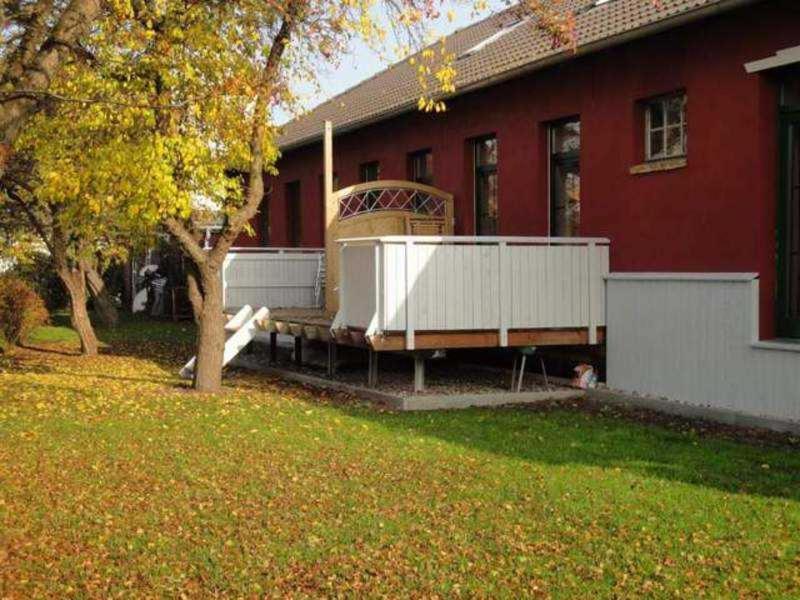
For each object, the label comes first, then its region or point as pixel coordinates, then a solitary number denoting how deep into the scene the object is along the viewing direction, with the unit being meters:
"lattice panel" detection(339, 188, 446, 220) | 15.30
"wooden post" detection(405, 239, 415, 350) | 11.24
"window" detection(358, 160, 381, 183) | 19.41
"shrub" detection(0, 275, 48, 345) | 19.27
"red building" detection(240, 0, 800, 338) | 10.03
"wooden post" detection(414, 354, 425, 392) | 11.80
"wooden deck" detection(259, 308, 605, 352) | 11.25
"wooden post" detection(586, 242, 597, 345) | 12.00
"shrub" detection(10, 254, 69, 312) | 24.45
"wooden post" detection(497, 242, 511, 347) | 11.66
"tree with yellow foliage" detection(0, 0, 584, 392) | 10.79
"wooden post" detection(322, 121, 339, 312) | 14.37
